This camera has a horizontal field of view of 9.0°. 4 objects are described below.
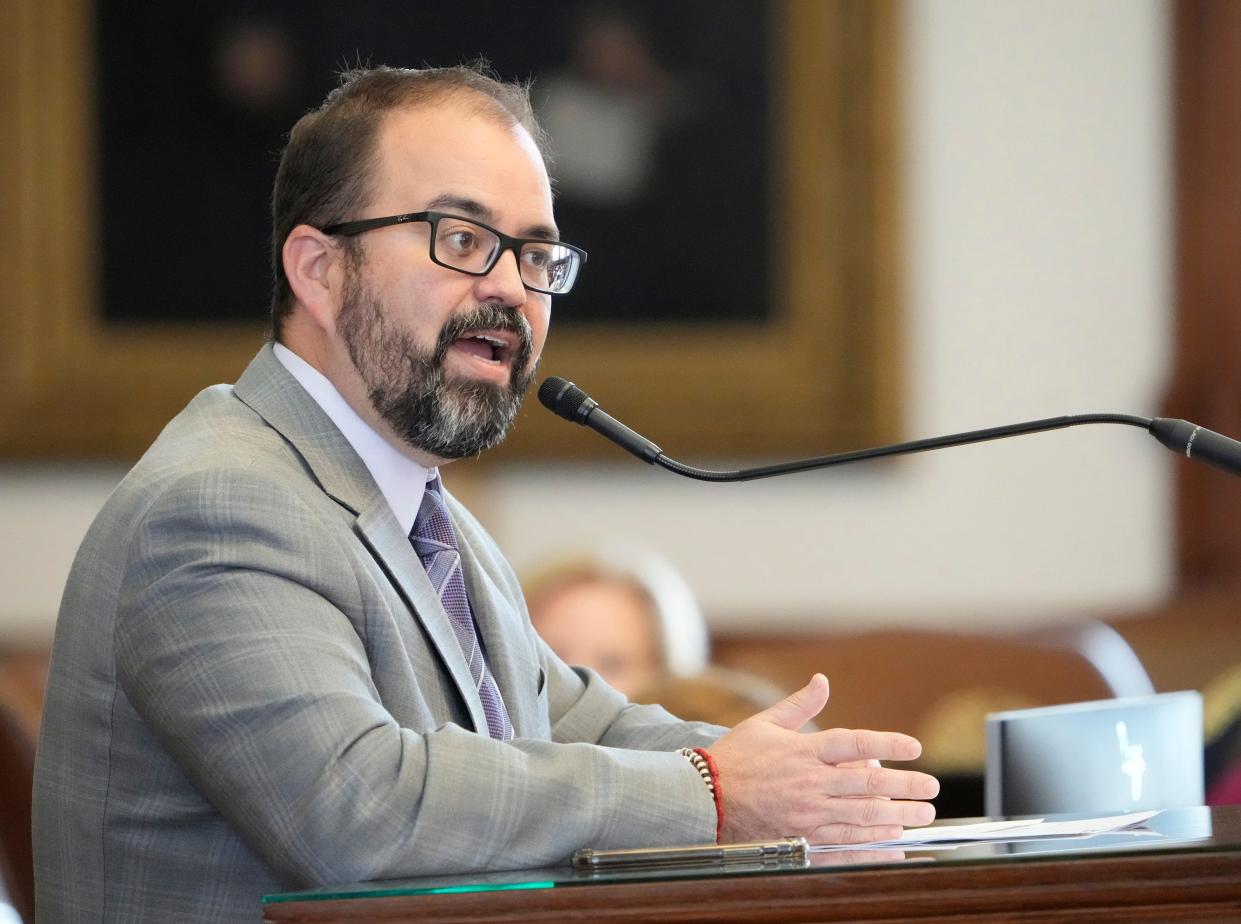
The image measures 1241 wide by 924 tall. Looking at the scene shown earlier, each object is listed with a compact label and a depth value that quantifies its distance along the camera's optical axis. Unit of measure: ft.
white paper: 16.16
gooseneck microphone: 16.67
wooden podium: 15.75
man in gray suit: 16.26
